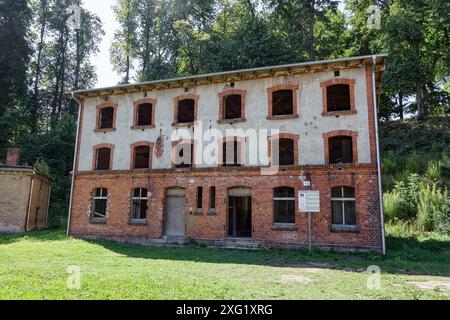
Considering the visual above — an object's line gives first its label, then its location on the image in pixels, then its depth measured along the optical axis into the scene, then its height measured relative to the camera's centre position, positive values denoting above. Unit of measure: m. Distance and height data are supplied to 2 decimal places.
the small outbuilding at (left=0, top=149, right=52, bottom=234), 20.84 +0.72
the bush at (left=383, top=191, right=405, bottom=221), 18.30 +0.47
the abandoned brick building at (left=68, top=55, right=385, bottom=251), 15.19 +2.69
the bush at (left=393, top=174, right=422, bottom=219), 18.19 +1.12
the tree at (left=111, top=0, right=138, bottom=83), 38.00 +18.83
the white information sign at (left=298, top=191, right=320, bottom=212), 14.70 +0.60
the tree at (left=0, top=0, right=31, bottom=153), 32.56 +14.59
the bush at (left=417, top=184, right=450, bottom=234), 16.58 +0.33
